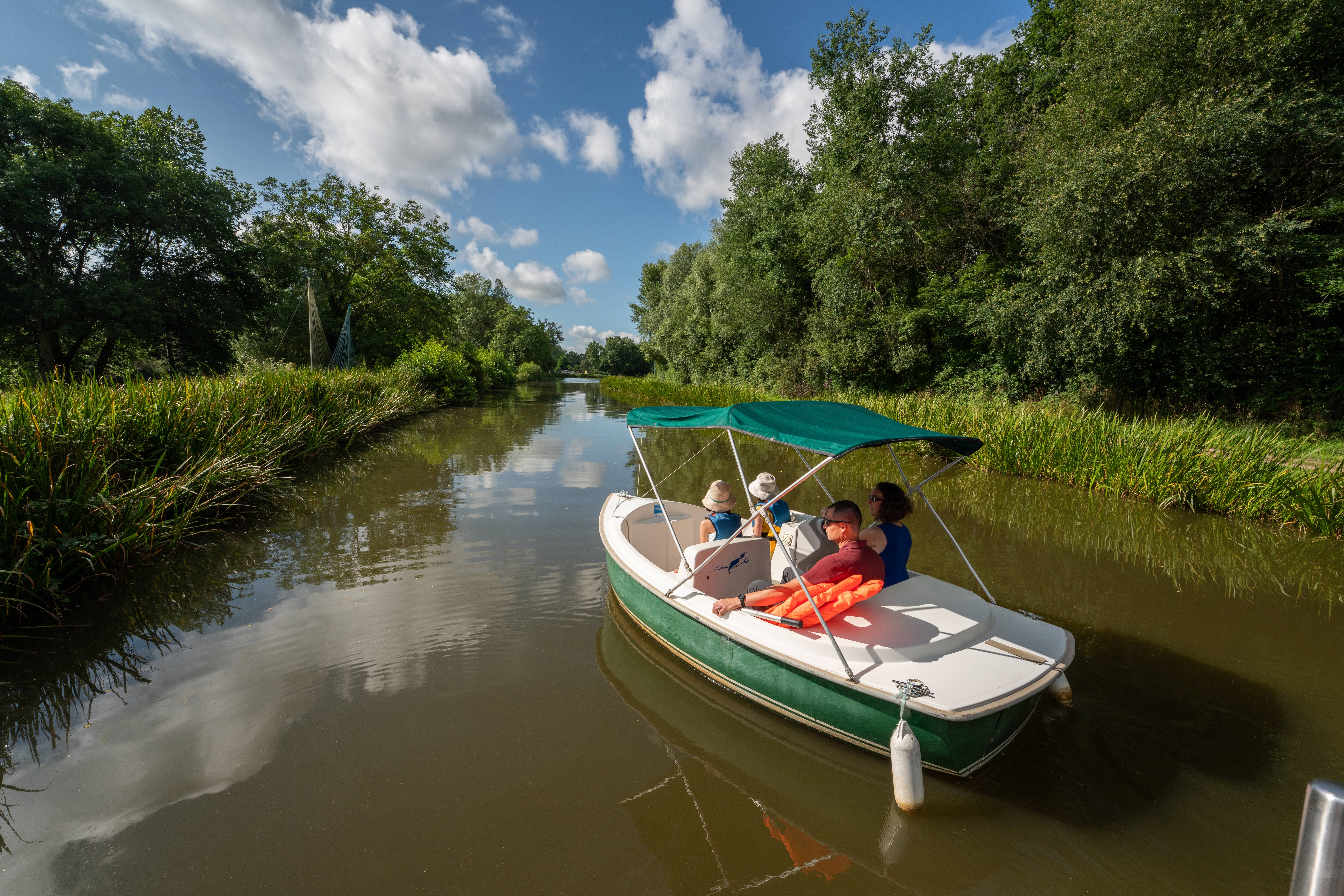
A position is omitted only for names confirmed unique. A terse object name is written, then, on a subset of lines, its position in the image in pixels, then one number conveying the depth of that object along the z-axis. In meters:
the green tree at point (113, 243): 15.91
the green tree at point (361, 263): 25.77
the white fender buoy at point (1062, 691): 3.43
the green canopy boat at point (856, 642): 2.84
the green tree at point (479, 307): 64.62
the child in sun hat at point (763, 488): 4.42
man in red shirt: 3.43
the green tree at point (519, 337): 66.06
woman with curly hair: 3.67
